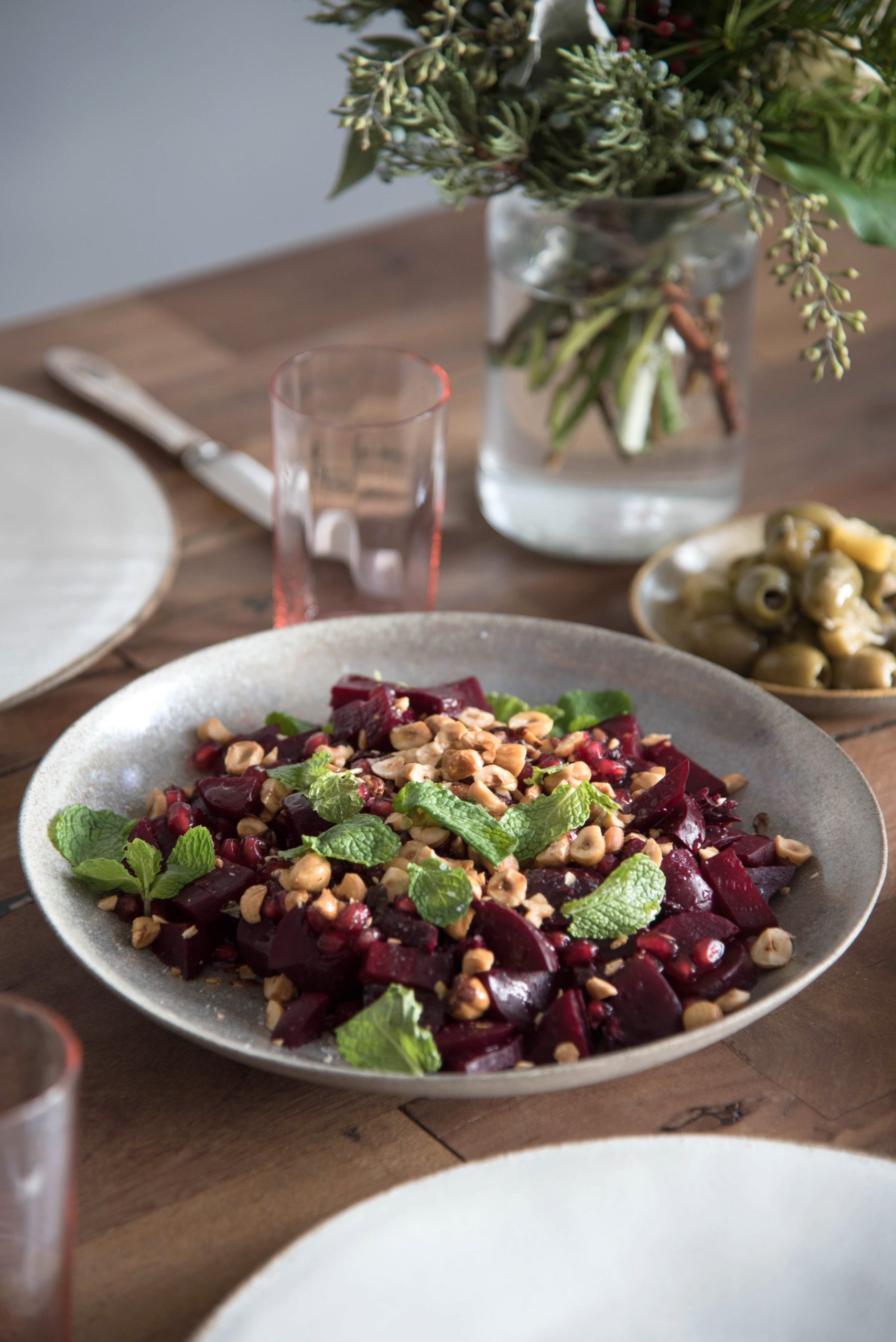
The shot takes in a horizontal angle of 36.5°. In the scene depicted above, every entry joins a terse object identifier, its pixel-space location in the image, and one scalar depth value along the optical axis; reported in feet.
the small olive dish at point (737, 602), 4.28
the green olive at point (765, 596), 4.36
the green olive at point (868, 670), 4.28
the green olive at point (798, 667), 4.29
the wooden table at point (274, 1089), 2.77
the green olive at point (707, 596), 4.52
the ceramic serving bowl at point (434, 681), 2.84
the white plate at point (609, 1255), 2.40
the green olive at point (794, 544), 4.41
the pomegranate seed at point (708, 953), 3.05
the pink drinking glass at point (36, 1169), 1.96
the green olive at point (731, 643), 4.41
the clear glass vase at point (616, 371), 4.72
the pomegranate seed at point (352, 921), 2.97
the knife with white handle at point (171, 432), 5.43
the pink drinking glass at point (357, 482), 4.41
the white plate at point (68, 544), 4.46
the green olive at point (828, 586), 4.27
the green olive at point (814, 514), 4.49
